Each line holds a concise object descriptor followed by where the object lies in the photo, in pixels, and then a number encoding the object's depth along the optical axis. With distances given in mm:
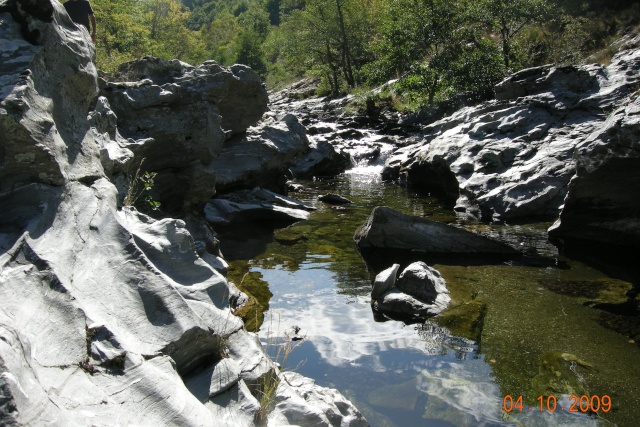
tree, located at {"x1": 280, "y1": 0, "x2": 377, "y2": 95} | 42969
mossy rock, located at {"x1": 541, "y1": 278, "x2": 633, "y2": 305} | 7418
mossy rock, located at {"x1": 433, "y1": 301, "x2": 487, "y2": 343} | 6562
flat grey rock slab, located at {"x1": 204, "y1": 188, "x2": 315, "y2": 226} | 12570
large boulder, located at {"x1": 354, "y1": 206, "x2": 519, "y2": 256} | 9969
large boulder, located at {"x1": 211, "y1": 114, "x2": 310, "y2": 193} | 13758
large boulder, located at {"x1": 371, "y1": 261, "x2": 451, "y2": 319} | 7191
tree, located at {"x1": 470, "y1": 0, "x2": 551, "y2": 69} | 24703
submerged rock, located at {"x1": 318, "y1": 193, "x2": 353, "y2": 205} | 15086
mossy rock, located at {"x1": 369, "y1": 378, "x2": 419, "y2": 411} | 5172
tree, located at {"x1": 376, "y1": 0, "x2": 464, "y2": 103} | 26594
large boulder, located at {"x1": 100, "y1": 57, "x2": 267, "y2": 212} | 9500
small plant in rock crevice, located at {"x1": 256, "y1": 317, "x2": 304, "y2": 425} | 3785
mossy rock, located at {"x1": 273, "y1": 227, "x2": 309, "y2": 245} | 11441
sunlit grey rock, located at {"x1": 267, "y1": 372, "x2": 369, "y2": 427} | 3992
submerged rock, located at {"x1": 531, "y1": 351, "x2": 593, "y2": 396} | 5203
